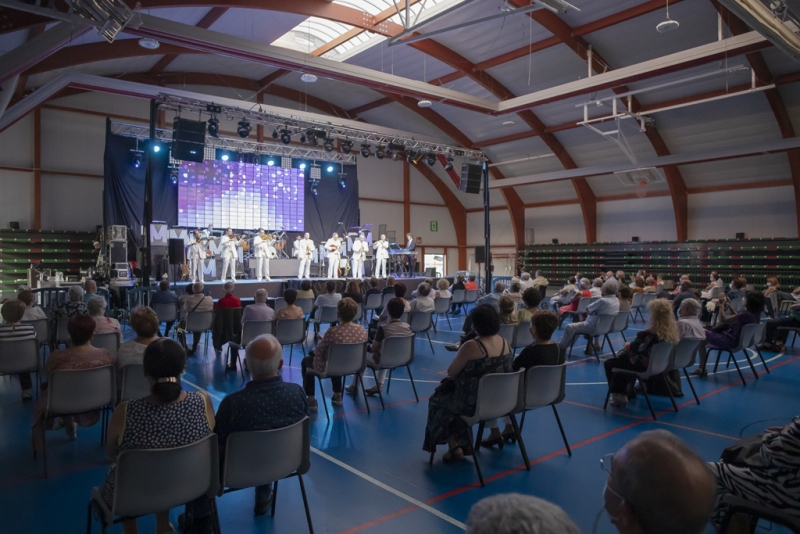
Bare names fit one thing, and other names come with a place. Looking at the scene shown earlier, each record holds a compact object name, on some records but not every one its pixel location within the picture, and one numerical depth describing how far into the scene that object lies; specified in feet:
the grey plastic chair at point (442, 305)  32.24
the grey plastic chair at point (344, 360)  15.67
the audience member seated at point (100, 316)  17.52
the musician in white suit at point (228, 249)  44.91
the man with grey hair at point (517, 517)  2.69
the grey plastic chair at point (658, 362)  15.76
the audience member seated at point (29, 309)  19.84
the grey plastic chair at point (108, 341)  16.84
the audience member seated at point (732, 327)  20.98
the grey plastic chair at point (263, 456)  8.25
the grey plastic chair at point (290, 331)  20.88
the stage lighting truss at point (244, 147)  49.24
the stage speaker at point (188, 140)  39.04
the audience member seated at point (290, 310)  21.45
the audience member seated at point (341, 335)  16.03
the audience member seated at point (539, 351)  13.23
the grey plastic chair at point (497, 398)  11.41
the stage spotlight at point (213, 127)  41.93
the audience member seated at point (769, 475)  6.77
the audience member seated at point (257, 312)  21.21
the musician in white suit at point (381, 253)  56.95
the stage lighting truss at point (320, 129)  39.36
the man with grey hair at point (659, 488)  3.82
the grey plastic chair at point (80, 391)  11.63
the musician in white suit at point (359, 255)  53.57
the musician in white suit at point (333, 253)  51.70
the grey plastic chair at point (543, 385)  12.59
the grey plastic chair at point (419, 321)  25.43
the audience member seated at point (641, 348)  15.97
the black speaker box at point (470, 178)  54.54
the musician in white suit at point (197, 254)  44.91
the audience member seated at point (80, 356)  12.34
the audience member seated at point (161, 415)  7.61
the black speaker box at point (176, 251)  45.73
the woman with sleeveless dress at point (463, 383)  11.98
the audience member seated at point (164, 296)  27.55
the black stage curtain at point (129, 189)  50.62
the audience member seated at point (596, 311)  23.24
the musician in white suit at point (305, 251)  50.31
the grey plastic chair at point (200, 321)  23.89
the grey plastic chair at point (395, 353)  16.93
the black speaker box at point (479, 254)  61.36
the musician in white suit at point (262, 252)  45.64
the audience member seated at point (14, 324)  15.88
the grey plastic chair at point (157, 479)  7.16
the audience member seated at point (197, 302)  24.27
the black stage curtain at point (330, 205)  64.13
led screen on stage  55.01
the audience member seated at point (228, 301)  22.71
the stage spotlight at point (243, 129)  42.98
